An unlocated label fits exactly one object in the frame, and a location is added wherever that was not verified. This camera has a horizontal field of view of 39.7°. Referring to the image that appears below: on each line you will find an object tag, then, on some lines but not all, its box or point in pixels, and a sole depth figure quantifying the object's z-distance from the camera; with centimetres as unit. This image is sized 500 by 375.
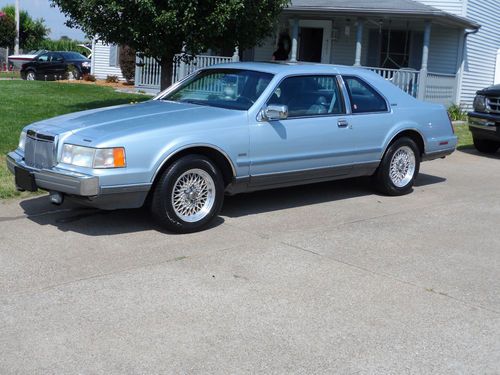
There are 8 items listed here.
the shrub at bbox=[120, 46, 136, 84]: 2522
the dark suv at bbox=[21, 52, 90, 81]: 2841
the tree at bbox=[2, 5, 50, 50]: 5109
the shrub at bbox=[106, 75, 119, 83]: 2652
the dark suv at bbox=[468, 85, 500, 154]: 1235
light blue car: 616
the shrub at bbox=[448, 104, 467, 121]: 1920
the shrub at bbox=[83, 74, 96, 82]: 2720
